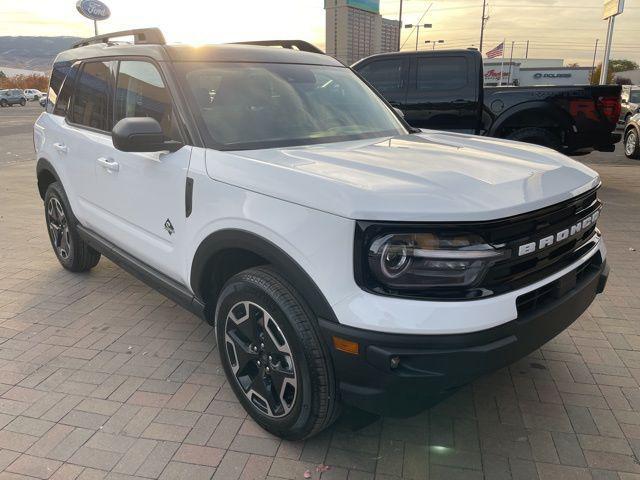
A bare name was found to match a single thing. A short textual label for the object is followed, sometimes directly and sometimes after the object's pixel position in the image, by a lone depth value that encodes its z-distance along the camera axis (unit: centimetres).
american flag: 5032
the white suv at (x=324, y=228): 195
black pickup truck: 768
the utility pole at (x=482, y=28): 5018
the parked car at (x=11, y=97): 4796
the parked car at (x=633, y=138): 1172
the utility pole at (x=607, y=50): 1544
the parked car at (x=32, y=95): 6065
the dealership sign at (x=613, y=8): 1377
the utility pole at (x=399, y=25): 3994
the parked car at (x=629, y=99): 1788
